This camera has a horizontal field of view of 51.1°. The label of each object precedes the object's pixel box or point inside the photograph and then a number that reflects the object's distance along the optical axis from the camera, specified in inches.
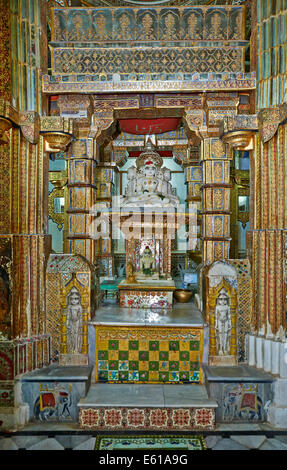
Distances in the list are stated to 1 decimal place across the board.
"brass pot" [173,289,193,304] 245.3
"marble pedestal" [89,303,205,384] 178.5
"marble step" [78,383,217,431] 154.6
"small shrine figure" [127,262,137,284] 236.4
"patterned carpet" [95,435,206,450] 141.3
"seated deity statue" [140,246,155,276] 258.9
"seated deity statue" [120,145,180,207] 253.3
